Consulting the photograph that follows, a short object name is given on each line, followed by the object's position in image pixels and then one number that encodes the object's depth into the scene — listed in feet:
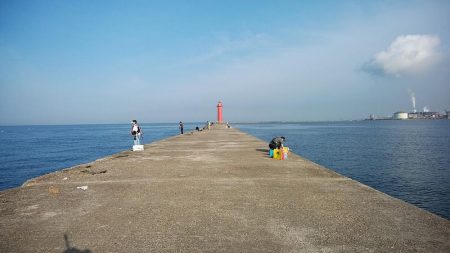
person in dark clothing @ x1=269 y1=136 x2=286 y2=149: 44.83
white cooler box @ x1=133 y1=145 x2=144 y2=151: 57.52
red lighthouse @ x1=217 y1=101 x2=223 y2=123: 244.77
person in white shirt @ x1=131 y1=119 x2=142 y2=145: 56.18
